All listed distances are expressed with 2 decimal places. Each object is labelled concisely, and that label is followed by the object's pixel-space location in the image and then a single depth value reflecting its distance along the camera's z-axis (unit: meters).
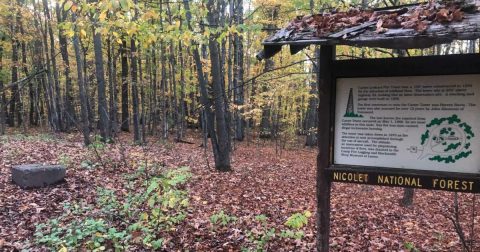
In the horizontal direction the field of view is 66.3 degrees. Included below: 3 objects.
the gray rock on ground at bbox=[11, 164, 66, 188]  8.69
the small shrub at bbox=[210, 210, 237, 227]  6.50
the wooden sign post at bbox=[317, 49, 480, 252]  3.74
